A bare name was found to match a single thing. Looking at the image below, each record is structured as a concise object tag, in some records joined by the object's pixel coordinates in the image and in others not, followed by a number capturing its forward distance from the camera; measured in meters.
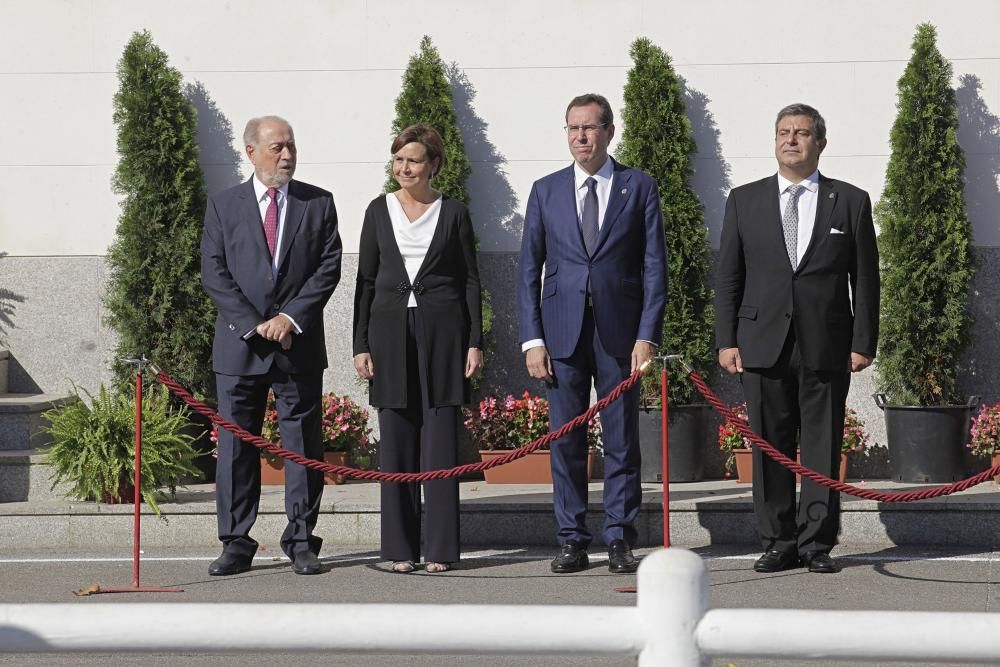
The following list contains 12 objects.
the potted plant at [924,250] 16.01
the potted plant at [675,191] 16.52
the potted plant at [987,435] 15.49
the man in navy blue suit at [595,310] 11.97
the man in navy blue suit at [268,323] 12.08
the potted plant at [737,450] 15.83
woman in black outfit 12.07
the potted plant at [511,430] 15.87
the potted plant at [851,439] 15.86
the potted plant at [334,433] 15.83
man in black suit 11.91
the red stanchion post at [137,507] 11.19
